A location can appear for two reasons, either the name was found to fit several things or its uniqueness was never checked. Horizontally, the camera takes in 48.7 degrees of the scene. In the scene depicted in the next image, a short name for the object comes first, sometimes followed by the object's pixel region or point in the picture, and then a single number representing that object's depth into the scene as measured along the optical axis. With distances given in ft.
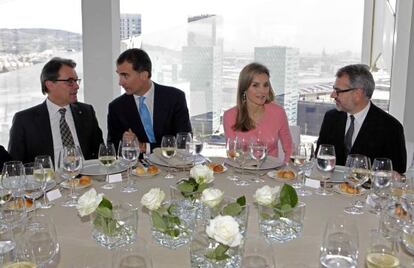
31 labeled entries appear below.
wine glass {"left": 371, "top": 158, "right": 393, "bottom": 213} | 5.53
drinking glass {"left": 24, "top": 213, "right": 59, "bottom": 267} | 4.06
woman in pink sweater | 9.86
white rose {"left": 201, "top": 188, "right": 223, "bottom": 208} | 4.34
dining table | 4.26
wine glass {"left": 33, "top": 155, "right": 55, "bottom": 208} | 5.60
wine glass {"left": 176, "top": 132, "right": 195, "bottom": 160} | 7.24
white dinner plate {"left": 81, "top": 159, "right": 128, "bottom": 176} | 6.86
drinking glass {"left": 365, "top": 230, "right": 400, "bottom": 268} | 3.83
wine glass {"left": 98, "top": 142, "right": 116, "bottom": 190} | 6.56
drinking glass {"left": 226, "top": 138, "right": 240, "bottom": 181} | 6.98
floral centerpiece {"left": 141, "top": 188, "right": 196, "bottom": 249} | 4.45
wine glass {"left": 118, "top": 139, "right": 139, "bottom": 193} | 6.49
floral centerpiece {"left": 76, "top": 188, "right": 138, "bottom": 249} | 4.38
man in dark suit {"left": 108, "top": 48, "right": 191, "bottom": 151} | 10.79
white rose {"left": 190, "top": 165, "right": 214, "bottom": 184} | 5.15
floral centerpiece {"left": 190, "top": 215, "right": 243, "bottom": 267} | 3.55
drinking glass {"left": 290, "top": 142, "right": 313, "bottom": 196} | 6.45
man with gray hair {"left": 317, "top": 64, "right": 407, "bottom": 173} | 8.70
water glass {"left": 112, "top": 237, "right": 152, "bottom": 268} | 3.89
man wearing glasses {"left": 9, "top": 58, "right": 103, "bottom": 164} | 9.29
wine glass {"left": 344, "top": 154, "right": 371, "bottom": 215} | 5.86
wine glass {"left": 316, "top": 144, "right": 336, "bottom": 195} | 6.15
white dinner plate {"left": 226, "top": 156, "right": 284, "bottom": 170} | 7.10
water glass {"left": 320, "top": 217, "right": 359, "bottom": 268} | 4.04
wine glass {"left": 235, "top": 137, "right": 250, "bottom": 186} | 6.75
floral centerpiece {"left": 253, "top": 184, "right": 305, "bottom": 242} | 4.65
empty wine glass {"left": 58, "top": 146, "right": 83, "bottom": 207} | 5.94
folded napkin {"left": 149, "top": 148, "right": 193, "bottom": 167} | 7.29
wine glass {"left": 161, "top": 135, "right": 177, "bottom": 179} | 7.14
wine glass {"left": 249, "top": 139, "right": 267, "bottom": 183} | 6.56
